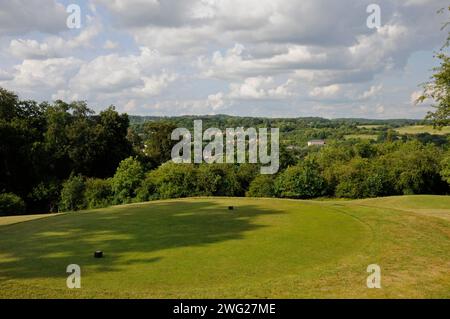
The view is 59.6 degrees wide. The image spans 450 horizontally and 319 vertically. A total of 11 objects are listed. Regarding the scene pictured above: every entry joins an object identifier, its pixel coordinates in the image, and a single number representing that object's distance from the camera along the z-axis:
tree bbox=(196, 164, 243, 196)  50.22
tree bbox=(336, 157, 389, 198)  56.22
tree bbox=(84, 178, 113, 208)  47.56
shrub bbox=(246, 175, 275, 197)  53.28
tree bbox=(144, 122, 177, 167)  81.06
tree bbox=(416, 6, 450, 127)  23.78
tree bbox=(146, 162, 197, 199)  47.12
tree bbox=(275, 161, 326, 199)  53.69
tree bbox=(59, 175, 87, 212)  48.32
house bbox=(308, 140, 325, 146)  119.32
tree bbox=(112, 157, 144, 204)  48.03
